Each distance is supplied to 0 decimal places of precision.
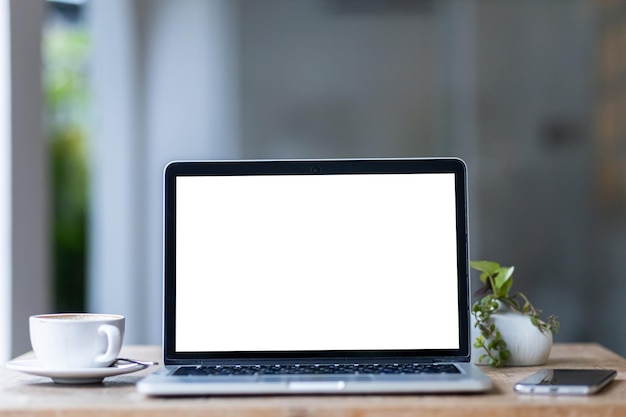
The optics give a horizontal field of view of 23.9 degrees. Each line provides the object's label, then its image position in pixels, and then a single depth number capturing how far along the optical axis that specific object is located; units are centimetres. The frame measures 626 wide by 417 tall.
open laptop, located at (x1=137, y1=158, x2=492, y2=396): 152
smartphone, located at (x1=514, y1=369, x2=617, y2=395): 140
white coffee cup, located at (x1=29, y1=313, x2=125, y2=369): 149
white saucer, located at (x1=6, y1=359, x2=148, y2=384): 147
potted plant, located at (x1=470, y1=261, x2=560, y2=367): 163
